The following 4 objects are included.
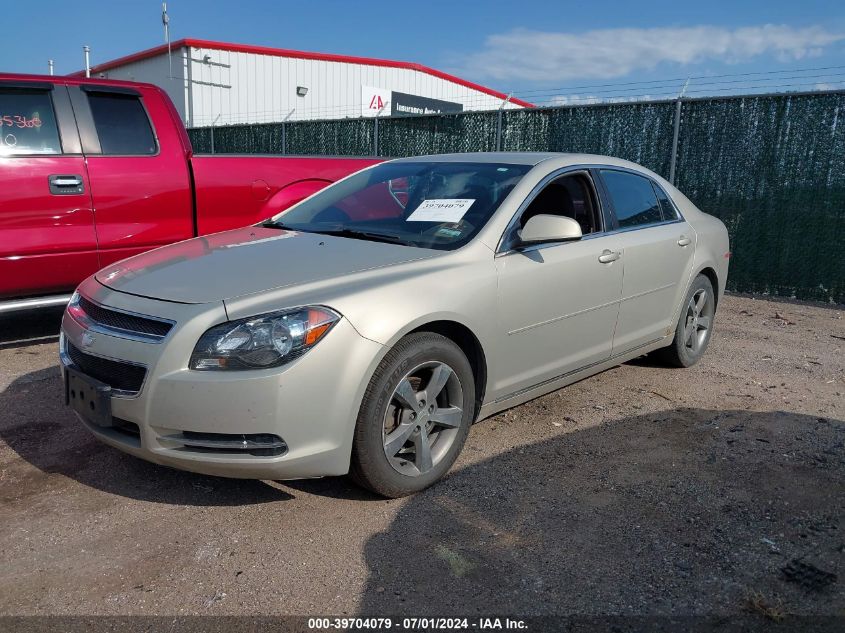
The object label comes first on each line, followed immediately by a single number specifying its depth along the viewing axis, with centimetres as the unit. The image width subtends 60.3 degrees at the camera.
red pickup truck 508
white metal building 2102
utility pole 2139
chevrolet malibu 282
